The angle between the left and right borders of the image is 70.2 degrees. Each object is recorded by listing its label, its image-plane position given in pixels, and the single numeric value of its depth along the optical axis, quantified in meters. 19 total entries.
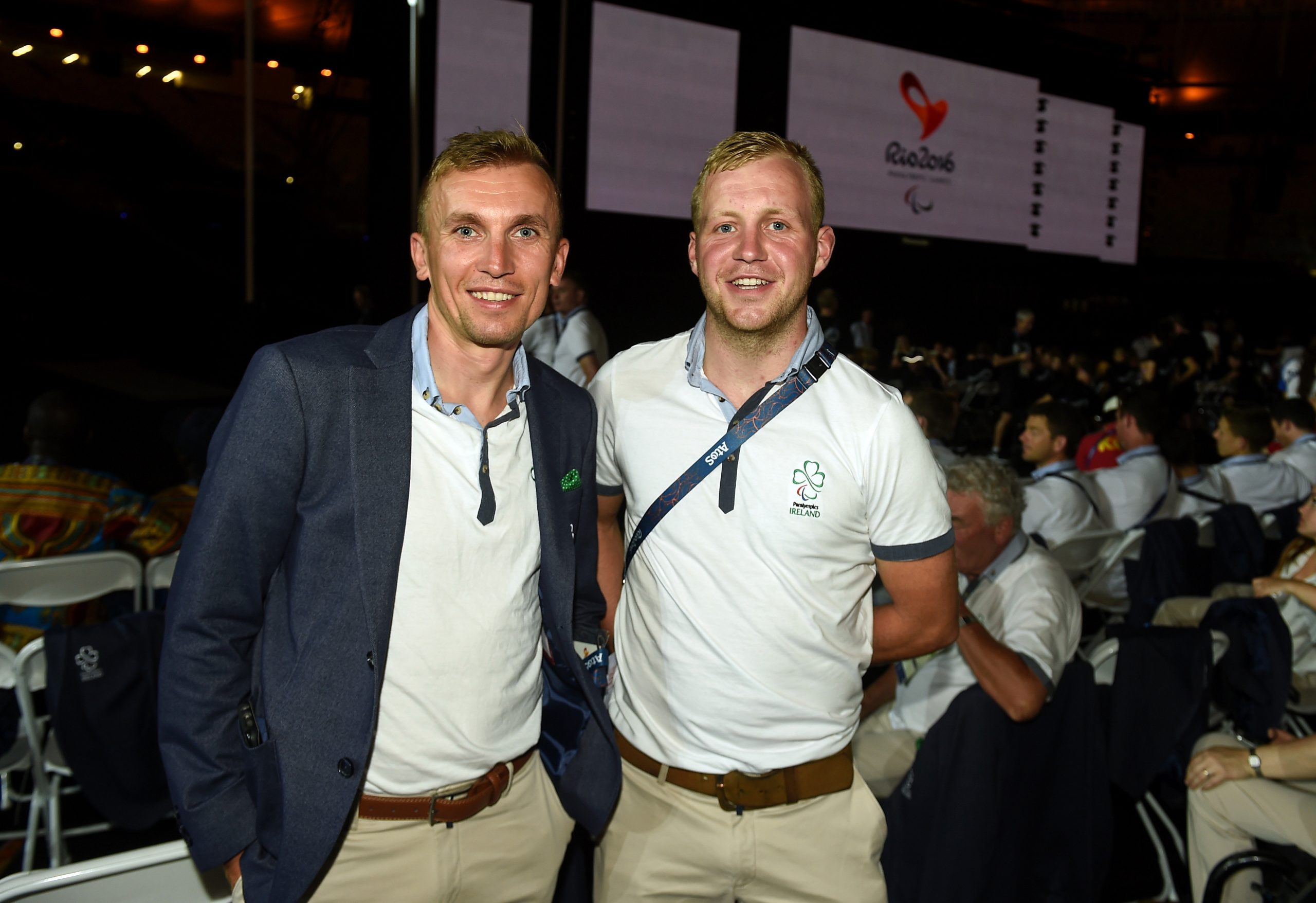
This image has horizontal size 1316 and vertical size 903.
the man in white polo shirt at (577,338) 5.71
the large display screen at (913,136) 8.87
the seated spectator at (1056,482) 4.15
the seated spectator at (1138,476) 4.49
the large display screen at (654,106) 7.49
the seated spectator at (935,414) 4.84
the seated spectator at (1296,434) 5.23
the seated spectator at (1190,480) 4.83
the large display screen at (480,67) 6.59
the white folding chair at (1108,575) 4.04
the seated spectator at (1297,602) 2.76
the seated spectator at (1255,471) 5.00
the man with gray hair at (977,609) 2.30
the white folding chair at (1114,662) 2.63
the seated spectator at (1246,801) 2.18
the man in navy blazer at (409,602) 1.22
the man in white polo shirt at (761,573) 1.47
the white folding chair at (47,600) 2.50
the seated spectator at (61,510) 2.88
